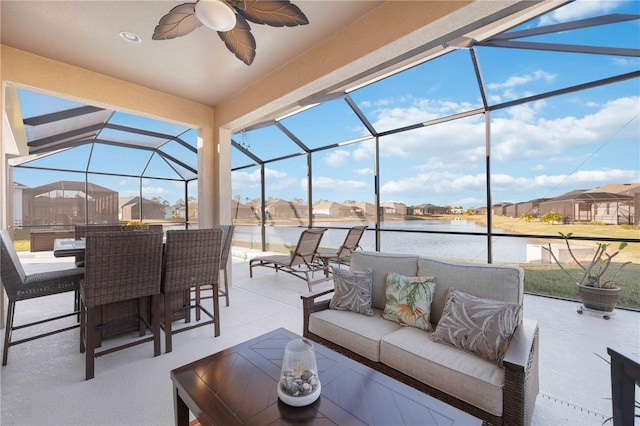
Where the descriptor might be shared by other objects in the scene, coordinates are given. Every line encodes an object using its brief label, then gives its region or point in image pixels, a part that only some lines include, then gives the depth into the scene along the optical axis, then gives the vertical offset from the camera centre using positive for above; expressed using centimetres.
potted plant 314 -87
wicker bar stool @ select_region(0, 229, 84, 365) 223 -62
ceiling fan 171 +133
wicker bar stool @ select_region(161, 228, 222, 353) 251 -51
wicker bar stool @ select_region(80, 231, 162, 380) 210 -53
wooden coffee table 111 -83
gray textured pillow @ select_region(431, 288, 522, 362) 157 -69
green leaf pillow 198 -67
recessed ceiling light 276 +178
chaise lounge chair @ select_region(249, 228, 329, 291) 452 -83
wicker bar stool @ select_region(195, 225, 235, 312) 379 -44
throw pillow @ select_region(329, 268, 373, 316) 225 -68
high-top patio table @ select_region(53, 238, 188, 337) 267 -98
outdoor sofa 137 -84
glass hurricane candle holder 117 -73
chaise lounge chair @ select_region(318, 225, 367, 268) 503 -67
